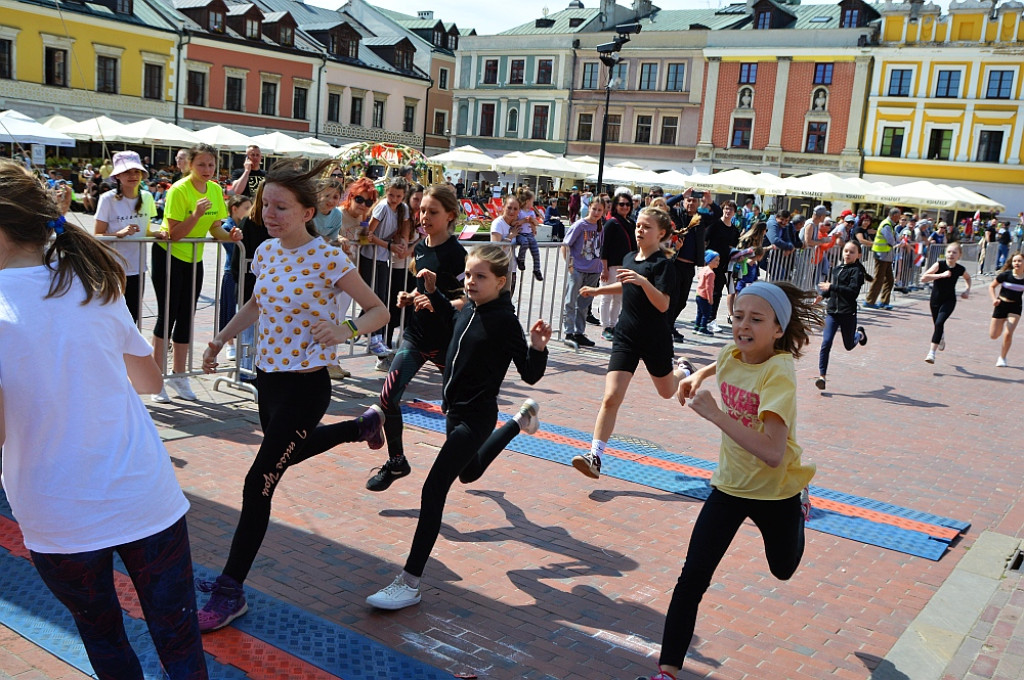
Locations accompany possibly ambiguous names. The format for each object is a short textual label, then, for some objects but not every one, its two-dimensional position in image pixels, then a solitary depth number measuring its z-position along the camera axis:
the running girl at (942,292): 12.89
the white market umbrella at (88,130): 28.20
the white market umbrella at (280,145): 32.65
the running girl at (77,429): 2.43
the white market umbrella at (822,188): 30.27
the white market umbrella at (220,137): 29.77
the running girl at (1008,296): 12.70
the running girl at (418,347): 5.46
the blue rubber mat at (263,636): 3.63
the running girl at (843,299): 10.62
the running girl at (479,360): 4.37
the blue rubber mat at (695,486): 5.75
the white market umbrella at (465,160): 39.47
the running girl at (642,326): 6.32
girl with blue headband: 3.57
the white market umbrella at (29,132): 21.22
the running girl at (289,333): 3.95
